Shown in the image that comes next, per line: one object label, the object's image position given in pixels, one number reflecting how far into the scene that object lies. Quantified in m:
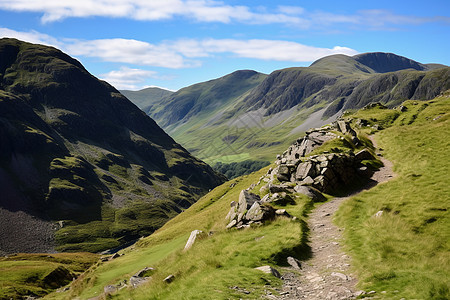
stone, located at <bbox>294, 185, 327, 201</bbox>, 38.03
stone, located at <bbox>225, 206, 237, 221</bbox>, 34.06
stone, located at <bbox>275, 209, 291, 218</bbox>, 30.45
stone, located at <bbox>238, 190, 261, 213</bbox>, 33.09
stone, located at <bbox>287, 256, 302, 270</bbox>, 20.56
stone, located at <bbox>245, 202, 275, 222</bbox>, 29.70
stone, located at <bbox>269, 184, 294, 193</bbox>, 39.92
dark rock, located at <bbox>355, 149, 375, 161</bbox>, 51.62
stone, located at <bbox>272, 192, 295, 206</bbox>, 35.56
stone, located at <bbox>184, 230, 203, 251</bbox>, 30.50
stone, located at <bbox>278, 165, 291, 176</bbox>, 47.07
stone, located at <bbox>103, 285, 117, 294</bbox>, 28.12
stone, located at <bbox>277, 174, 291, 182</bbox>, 46.44
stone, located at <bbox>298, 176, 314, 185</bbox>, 41.62
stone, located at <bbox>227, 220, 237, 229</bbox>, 31.28
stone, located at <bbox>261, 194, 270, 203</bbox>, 35.93
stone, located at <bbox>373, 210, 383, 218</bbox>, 27.45
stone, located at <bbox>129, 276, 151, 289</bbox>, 24.60
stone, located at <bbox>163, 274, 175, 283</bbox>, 20.36
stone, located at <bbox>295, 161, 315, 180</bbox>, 43.41
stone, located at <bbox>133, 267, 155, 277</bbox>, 28.25
